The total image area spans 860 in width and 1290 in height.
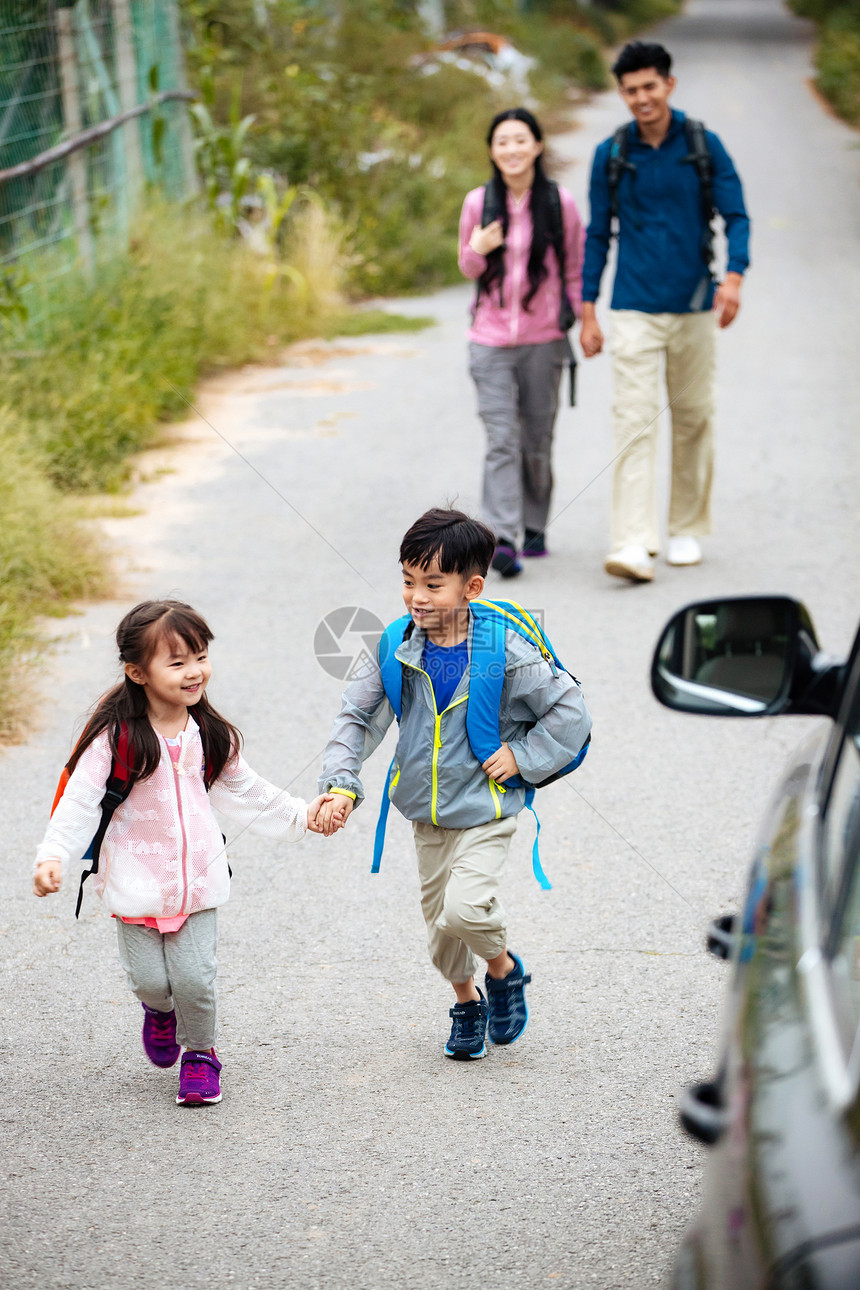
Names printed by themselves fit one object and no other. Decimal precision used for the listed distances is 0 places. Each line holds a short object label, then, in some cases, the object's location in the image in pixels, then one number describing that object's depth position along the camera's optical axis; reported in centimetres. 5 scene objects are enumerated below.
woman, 1263
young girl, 584
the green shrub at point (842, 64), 5462
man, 1241
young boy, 585
